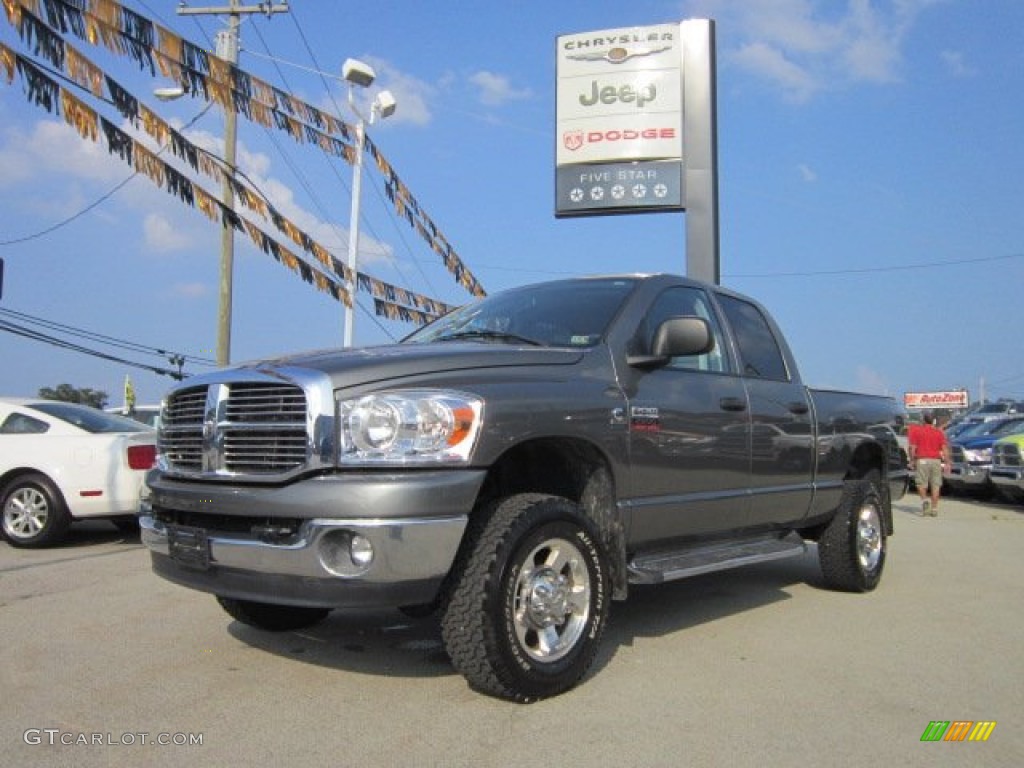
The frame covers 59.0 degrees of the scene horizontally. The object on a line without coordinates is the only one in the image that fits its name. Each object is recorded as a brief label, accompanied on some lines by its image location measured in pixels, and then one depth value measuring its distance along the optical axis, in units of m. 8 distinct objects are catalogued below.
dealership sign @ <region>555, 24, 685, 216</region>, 14.76
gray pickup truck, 3.49
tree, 47.77
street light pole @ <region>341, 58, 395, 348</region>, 14.37
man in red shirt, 13.79
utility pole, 18.38
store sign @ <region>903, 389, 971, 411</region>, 56.91
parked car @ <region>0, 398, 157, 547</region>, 8.34
